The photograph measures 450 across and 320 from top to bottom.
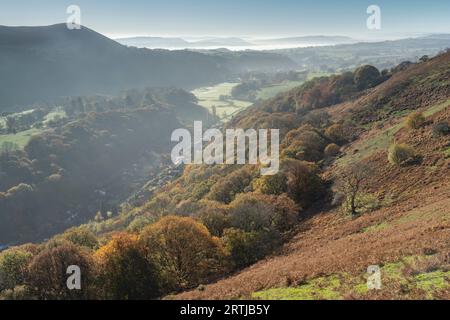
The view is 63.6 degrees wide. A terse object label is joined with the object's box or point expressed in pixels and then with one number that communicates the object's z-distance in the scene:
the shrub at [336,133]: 91.75
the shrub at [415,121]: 65.38
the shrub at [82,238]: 61.85
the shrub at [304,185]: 61.97
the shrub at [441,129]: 55.38
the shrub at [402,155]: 53.12
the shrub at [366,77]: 156.12
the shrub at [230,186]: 83.31
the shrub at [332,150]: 81.12
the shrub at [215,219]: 53.72
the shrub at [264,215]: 51.00
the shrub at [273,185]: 66.25
